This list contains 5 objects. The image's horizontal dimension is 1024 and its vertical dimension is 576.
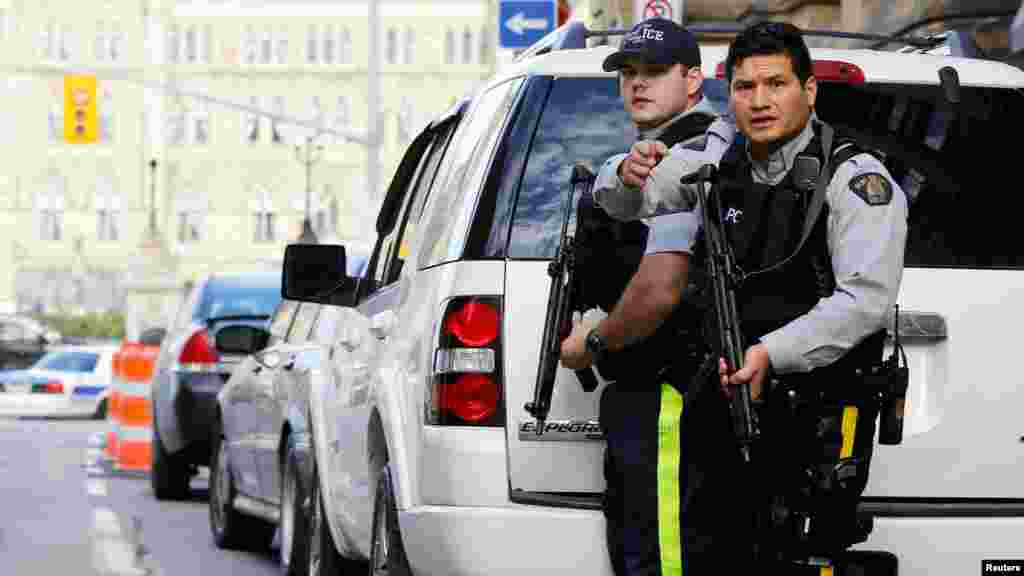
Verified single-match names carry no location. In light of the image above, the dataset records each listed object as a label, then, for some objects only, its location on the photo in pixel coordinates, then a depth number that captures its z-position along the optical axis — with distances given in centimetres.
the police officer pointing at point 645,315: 1116
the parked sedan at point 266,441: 1953
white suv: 1219
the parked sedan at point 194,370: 3453
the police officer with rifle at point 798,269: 1065
